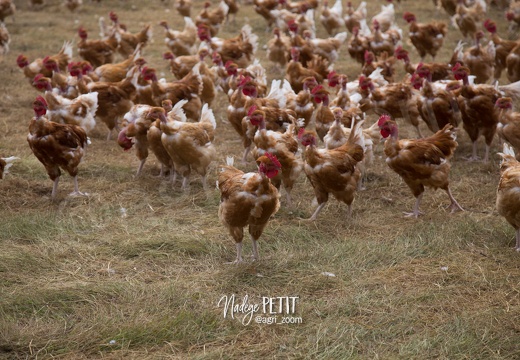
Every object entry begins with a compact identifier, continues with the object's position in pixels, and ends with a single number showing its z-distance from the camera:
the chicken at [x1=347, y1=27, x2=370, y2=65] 11.80
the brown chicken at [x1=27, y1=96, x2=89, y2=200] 7.07
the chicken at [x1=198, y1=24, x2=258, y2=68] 11.38
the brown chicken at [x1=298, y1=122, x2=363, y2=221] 6.56
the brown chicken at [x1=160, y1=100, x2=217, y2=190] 7.16
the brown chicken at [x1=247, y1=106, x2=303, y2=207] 6.85
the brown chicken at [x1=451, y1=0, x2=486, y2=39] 13.28
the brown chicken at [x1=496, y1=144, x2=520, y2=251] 5.71
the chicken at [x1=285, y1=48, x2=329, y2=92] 9.77
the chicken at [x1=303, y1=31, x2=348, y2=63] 11.63
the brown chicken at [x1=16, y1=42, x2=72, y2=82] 10.59
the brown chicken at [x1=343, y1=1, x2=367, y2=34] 14.12
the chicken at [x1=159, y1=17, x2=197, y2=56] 12.40
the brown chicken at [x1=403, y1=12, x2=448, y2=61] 11.89
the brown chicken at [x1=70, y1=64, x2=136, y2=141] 9.03
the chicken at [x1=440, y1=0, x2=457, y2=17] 14.70
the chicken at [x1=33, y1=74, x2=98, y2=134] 8.34
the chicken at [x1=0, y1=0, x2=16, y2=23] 14.83
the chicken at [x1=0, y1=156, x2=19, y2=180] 6.97
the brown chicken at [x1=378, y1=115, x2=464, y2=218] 6.71
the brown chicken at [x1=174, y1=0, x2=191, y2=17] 15.49
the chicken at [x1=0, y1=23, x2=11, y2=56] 12.68
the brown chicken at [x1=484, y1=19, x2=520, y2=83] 10.88
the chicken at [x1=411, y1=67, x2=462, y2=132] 8.39
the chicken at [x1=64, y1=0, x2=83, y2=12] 16.36
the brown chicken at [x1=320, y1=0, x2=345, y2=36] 14.21
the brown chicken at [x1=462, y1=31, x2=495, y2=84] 10.37
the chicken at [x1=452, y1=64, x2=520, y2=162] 8.17
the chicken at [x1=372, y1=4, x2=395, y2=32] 13.63
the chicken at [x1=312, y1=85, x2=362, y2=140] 7.90
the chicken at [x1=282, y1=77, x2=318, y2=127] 8.55
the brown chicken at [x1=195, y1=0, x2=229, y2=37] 13.93
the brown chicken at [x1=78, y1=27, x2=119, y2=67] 11.47
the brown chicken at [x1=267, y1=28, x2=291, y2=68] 11.90
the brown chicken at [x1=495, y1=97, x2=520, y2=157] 7.46
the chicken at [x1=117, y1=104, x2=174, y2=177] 7.66
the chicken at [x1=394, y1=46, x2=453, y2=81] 9.59
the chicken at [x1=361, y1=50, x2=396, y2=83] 9.93
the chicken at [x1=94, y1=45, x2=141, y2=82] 9.99
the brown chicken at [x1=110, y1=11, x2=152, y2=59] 12.23
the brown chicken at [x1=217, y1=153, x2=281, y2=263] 5.50
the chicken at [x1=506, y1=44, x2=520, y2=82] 10.22
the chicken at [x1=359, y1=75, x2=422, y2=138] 8.70
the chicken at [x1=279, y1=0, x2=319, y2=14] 13.57
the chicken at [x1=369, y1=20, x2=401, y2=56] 11.67
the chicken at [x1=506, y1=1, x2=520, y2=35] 13.66
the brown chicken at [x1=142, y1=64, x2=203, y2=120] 8.87
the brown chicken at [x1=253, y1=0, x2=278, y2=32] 14.71
